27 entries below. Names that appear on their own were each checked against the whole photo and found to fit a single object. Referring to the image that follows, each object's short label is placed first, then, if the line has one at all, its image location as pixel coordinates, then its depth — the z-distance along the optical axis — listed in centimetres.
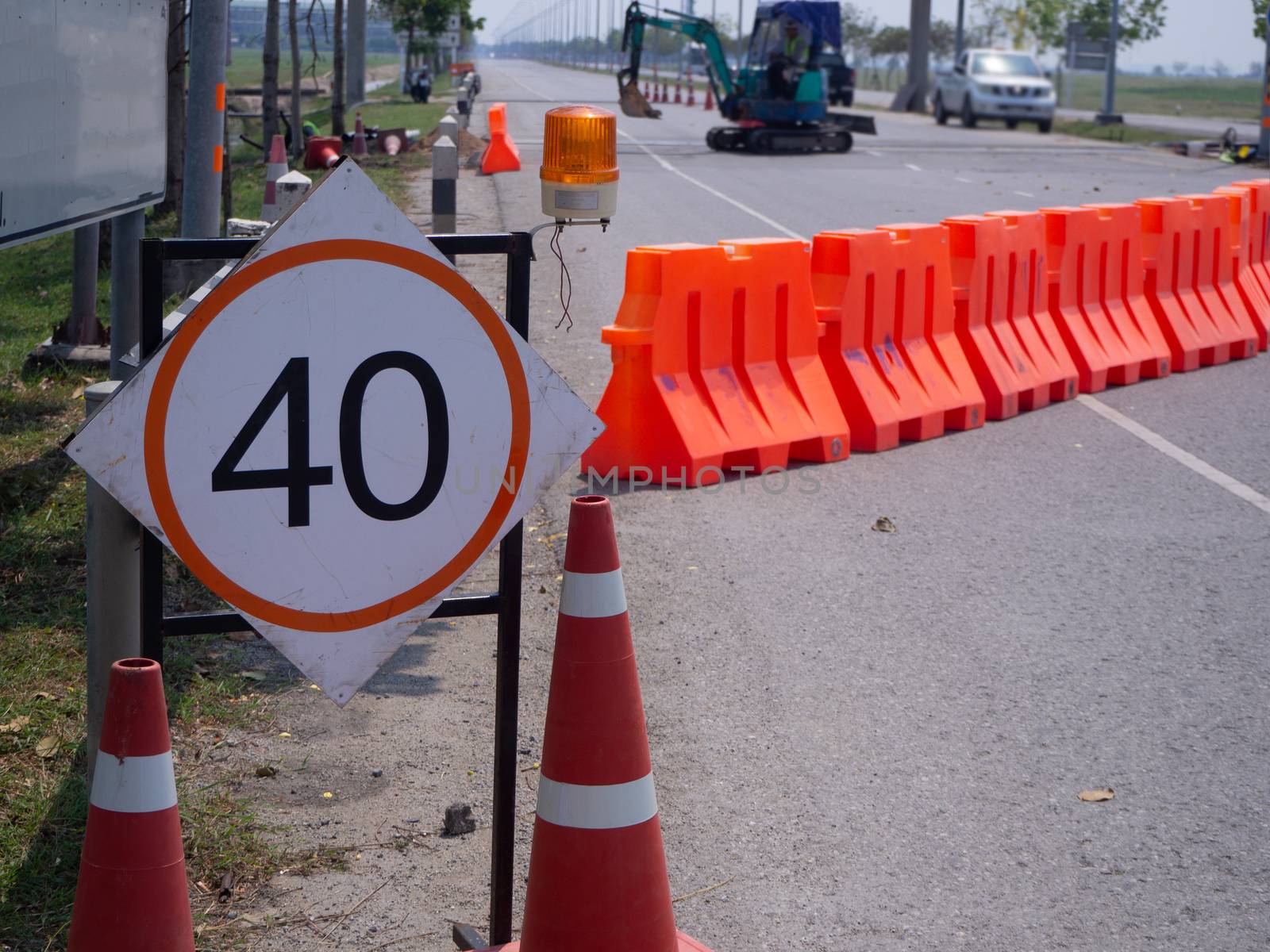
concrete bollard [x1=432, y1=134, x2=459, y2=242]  1002
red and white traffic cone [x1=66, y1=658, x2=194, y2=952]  266
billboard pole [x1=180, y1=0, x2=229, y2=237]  789
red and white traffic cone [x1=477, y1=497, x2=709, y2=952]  308
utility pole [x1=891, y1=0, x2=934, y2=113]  5925
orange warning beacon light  439
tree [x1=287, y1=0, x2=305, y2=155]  2247
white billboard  538
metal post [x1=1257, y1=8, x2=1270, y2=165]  3095
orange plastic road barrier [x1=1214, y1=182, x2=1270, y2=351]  1134
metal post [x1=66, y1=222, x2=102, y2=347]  902
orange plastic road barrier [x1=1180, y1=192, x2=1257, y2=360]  1095
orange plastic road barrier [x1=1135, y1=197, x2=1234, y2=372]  1049
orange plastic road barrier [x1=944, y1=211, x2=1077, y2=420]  888
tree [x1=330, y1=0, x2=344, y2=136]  2986
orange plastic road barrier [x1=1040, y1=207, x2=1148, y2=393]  962
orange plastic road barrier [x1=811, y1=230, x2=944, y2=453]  810
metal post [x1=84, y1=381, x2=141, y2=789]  326
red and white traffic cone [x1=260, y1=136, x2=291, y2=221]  1055
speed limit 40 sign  288
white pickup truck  4450
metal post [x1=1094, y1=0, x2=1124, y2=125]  4284
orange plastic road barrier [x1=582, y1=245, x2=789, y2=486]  730
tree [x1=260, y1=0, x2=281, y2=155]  2123
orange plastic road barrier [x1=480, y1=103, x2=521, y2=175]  2491
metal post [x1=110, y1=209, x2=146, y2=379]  714
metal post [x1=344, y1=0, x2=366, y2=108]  4012
